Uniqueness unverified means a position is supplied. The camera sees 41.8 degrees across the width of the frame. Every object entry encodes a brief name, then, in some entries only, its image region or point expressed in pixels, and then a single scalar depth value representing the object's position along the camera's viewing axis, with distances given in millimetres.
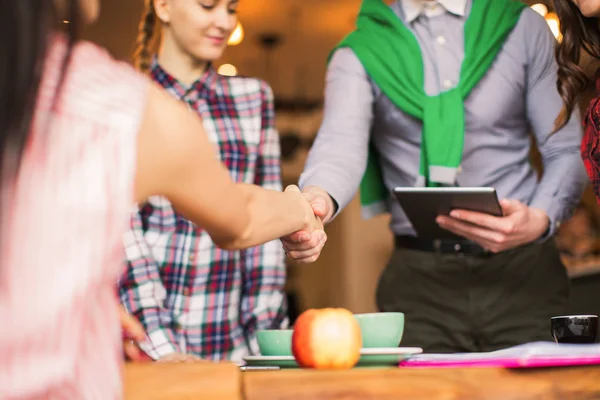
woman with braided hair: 1765
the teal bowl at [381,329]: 1088
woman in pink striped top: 660
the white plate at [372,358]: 999
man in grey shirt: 1812
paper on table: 942
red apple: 971
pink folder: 934
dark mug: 1103
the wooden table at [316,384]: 857
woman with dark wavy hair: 1627
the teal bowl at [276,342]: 1093
